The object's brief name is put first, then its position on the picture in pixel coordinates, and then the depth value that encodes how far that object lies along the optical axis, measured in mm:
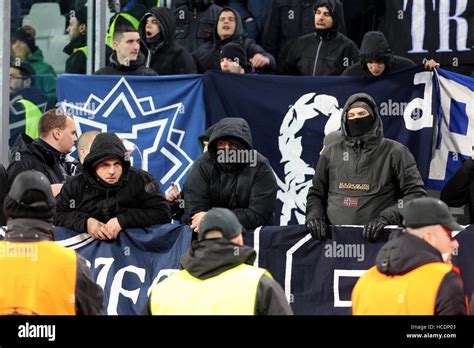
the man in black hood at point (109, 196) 11602
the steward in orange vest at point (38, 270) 8617
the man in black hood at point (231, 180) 11703
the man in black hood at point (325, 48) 14758
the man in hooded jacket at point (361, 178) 11508
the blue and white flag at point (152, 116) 14117
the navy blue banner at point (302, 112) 13820
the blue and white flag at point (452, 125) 13758
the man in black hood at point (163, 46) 14898
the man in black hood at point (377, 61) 13633
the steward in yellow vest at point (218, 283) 8234
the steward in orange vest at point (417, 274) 8125
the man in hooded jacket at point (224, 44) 15094
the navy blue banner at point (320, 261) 11133
